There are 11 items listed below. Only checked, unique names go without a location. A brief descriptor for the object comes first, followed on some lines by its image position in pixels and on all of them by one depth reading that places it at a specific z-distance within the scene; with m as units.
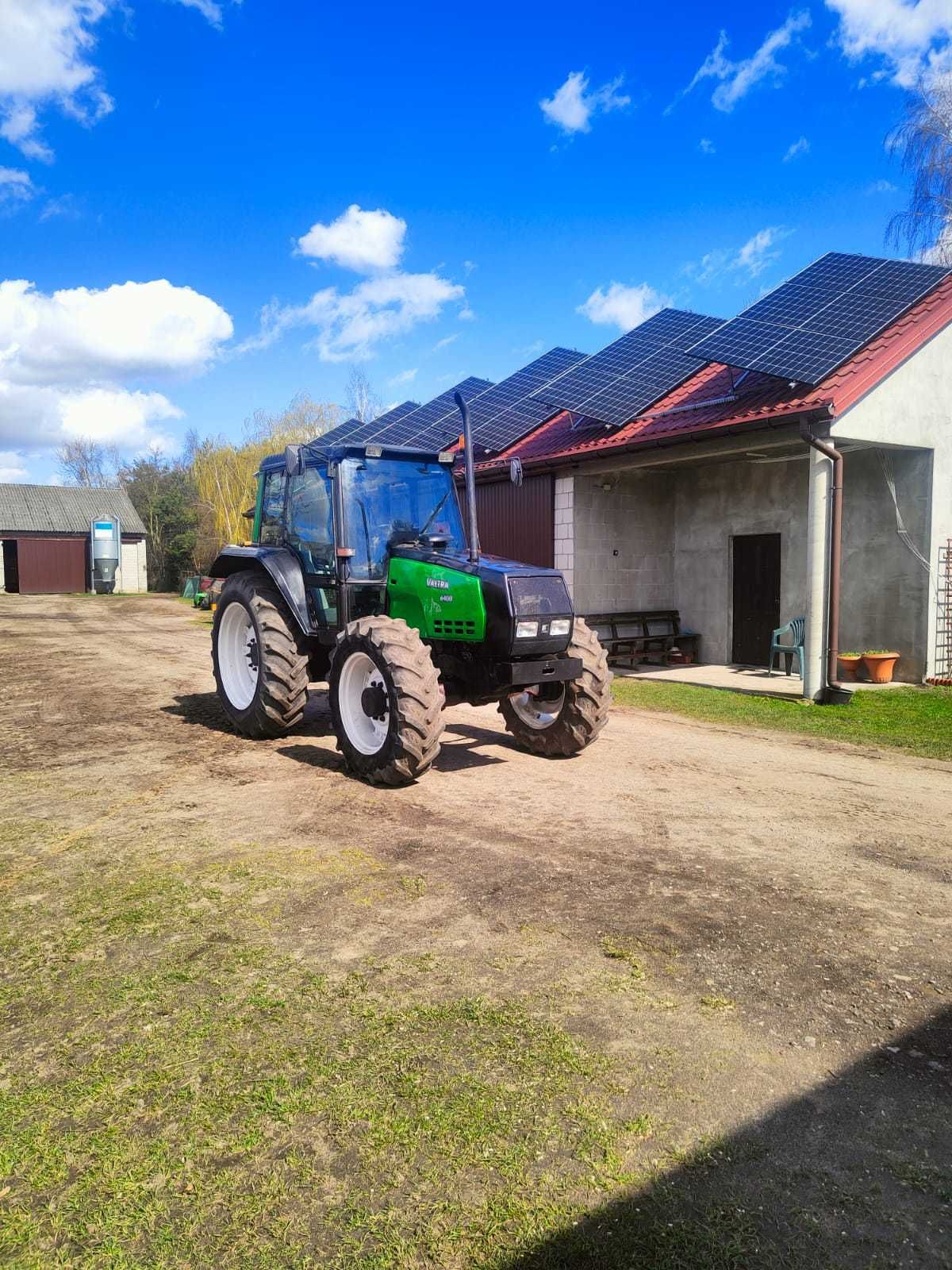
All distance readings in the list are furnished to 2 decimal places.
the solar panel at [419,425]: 12.50
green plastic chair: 12.30
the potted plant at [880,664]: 11.48
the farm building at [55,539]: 38.56
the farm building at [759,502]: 10.80
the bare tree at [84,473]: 62.38
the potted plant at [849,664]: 11.54
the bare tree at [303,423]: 37.19
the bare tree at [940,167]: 18.52
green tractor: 6.11
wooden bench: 14.00
